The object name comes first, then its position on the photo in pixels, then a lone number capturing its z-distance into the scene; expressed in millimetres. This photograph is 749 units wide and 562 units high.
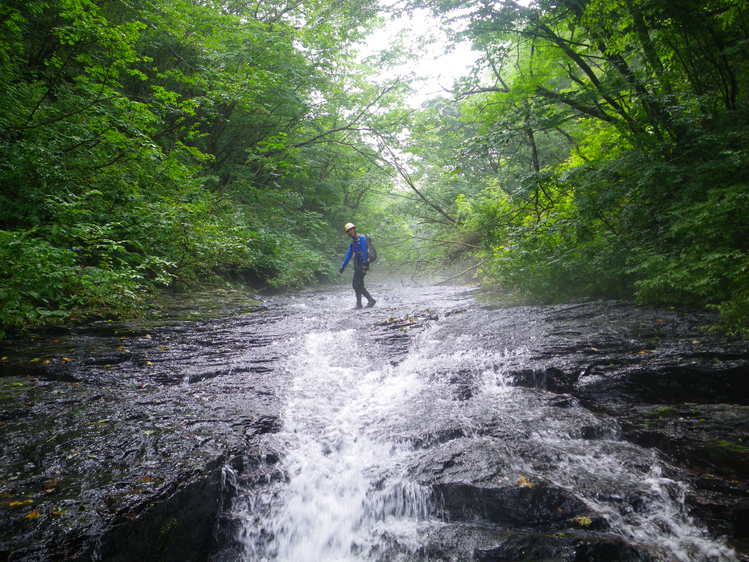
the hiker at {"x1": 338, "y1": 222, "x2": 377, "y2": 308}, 10008
